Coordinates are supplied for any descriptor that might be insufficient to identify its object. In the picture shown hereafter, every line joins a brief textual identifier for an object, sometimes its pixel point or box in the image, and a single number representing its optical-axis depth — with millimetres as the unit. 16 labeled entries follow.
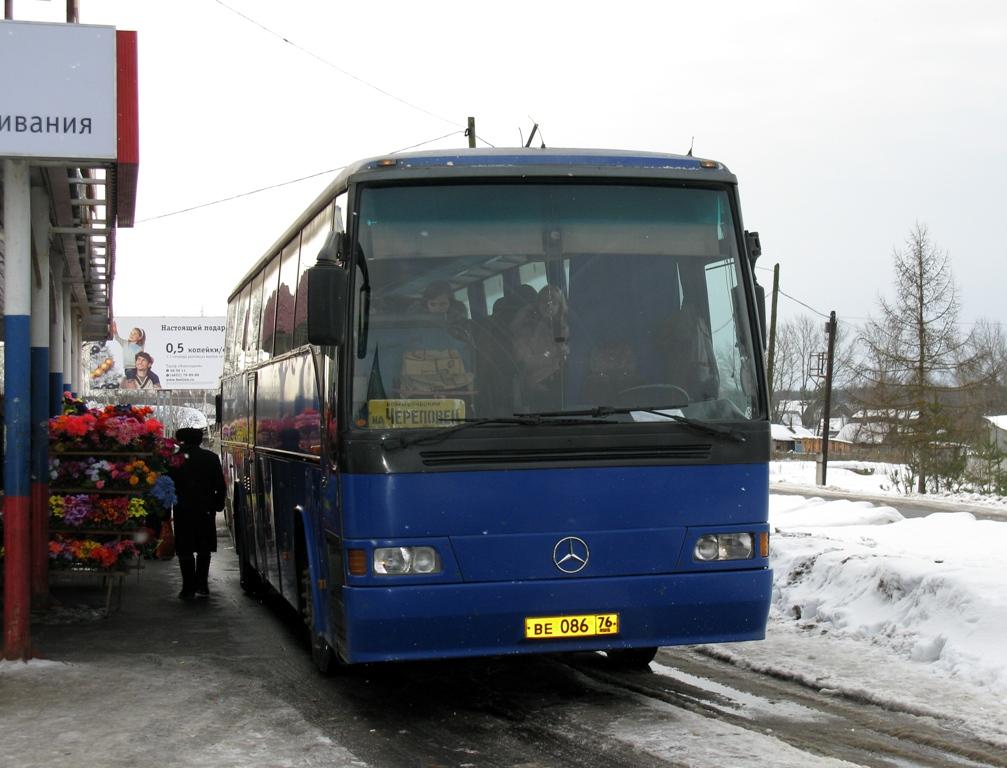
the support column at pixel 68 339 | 20886
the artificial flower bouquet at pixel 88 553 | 10914
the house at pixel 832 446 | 95125
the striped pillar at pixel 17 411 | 8828
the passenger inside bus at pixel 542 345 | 6965
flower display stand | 10977
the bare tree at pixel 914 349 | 40125
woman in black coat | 13320
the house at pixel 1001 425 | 88500
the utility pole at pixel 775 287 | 49562
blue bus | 6789
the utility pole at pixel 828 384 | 47438
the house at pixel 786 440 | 105325
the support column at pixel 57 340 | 15766
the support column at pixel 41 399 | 11227
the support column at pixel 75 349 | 26156
